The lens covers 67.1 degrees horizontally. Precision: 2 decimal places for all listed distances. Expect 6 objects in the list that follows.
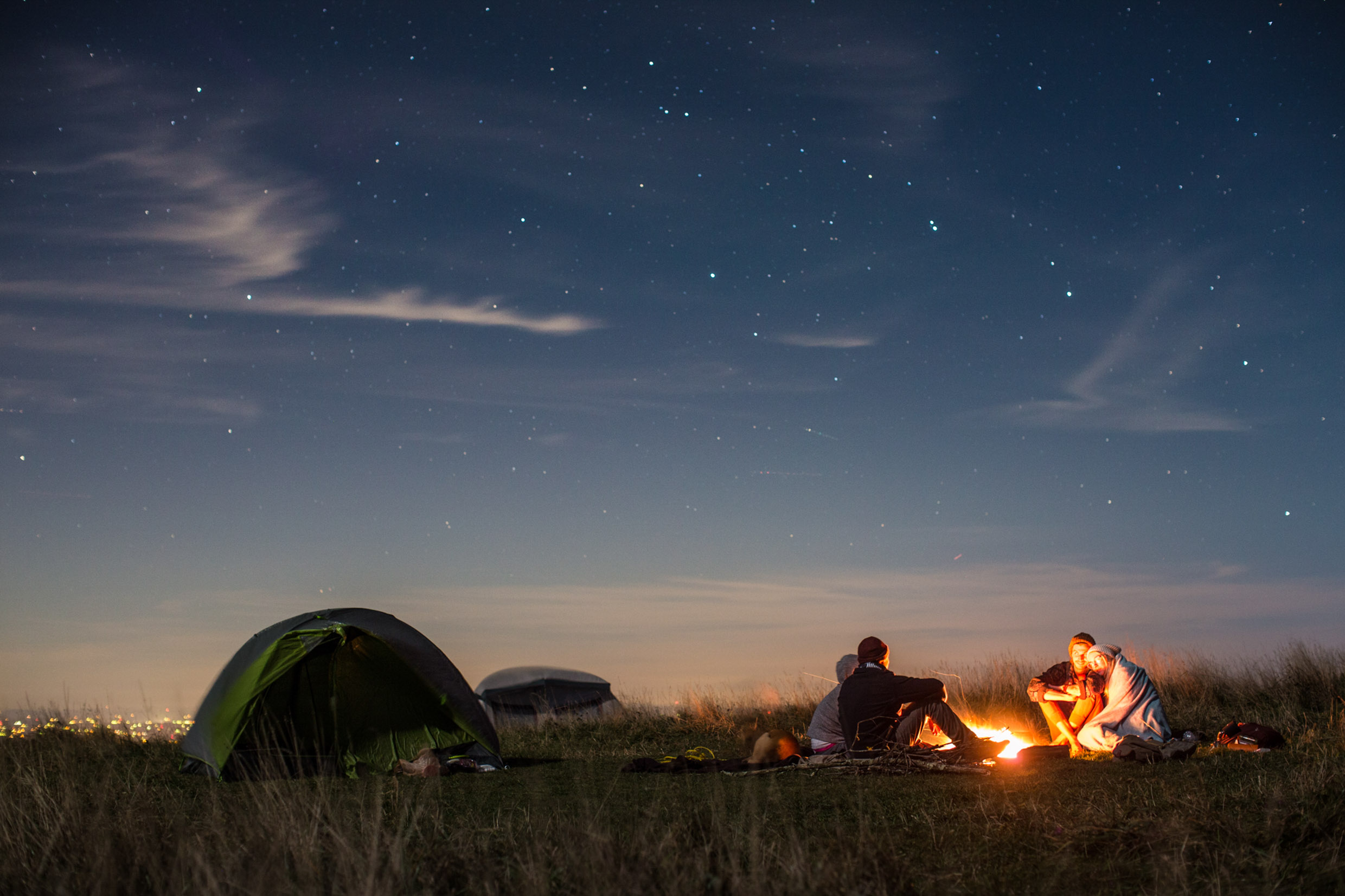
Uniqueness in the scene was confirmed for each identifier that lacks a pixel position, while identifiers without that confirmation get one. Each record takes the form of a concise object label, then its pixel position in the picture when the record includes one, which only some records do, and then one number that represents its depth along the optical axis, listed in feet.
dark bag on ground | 30.14
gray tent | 68.08
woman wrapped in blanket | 31.37
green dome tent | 33.47
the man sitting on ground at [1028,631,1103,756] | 32.91
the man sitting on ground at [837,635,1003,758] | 29.86
